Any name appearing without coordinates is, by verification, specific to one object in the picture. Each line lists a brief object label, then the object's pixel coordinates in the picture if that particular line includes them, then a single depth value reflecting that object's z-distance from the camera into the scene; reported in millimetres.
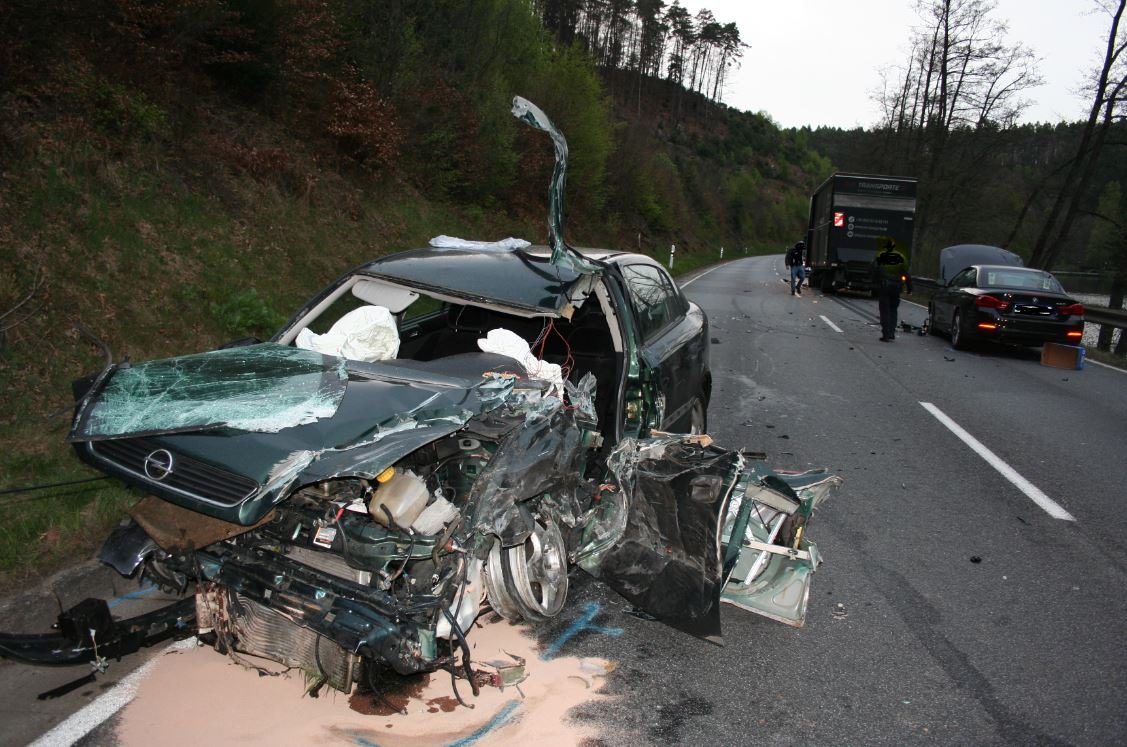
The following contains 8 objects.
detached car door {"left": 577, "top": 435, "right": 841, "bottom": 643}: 3494
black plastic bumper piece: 2949
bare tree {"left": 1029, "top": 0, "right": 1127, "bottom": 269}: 24703
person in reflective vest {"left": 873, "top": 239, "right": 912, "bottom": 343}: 14469
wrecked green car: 2893
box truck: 24516
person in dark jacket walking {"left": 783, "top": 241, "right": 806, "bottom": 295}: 25844
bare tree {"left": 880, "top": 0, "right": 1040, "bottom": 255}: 34844
